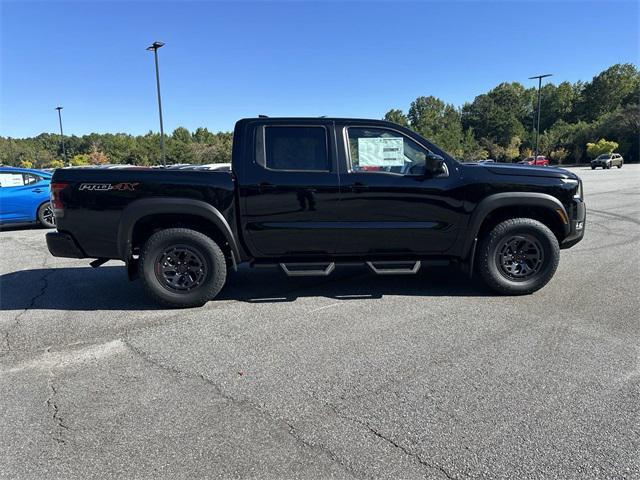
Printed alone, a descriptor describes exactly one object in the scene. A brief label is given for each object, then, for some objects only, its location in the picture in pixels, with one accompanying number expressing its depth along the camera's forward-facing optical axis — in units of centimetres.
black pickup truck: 450
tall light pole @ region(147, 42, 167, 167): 2150
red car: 4701
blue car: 990
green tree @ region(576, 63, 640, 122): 8069
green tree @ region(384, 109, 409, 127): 7768
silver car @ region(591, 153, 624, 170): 4234
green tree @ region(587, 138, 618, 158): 5675
